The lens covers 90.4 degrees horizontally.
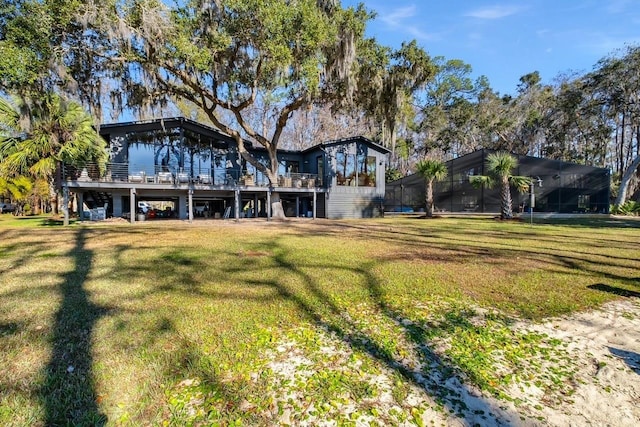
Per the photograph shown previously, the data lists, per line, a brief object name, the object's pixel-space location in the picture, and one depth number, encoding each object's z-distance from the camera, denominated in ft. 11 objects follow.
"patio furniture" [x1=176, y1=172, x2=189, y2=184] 51.30
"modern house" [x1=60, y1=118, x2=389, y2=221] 49.08
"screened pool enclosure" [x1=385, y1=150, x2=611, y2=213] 71.92
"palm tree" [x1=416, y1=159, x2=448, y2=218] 61.98
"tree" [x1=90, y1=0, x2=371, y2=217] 37.17
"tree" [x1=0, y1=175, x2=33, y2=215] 57.73
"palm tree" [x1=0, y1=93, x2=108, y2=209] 37.73
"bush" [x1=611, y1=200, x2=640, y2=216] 69.35
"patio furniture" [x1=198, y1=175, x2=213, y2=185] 53.67
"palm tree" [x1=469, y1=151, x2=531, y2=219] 52.95
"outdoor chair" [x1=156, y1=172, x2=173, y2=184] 49.15
